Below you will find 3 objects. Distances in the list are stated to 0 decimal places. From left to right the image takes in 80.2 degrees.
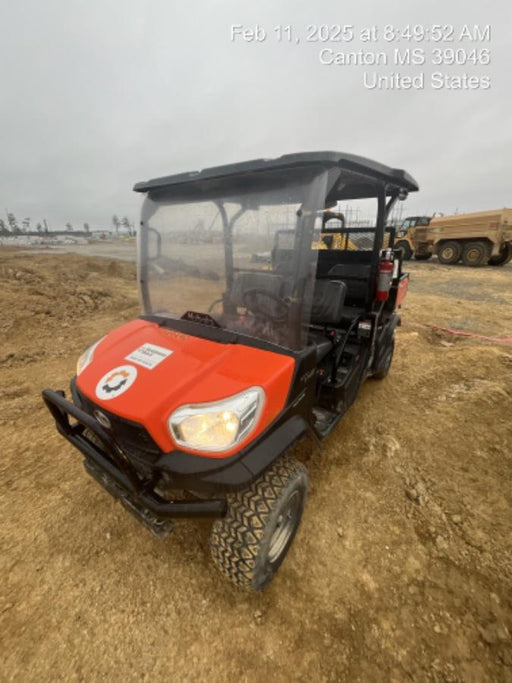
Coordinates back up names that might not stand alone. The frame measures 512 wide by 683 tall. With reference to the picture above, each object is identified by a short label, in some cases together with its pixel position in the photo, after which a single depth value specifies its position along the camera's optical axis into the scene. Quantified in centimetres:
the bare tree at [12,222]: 7888
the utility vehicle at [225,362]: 143
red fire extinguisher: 280
